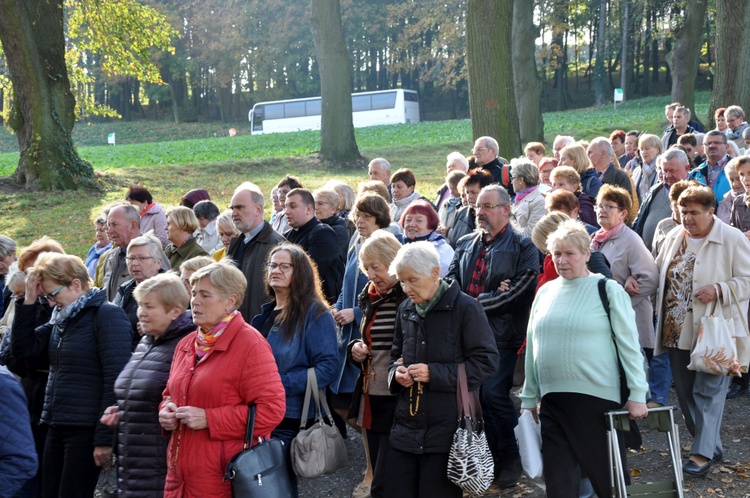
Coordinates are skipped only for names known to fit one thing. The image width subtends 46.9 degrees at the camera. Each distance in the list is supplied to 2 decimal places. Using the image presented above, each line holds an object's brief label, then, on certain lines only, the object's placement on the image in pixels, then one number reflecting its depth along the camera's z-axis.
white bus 59.16
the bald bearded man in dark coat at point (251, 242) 6.99
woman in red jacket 4.53
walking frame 4.79
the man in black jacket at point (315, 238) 7.27
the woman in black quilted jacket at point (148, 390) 4.88
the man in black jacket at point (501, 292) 6.27
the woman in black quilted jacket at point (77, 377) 5.41
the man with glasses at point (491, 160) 9.94
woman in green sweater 4.98
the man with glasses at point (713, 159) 10.27
